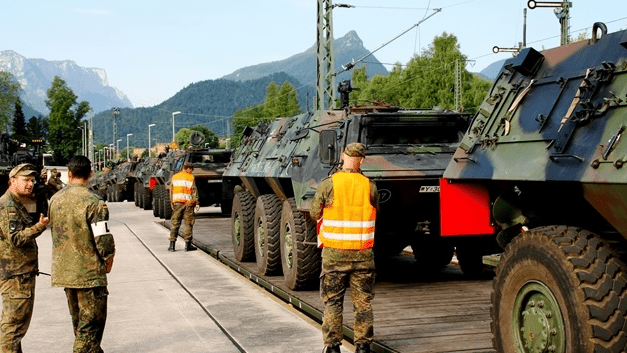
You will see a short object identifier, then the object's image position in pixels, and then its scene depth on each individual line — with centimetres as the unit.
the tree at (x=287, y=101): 8575
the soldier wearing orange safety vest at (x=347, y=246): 609
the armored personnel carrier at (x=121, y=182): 3794
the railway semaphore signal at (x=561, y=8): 1859
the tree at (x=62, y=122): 10388
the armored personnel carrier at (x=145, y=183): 2955
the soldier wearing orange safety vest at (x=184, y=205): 1498
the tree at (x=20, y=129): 10075
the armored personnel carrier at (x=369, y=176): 856
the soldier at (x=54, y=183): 1798
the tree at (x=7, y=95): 7206
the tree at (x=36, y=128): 11456
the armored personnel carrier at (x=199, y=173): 2208
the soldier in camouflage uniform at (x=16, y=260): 575
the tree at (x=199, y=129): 10862
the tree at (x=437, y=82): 5222
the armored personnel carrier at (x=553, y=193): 432
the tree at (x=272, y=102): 8669
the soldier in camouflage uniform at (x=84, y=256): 564
